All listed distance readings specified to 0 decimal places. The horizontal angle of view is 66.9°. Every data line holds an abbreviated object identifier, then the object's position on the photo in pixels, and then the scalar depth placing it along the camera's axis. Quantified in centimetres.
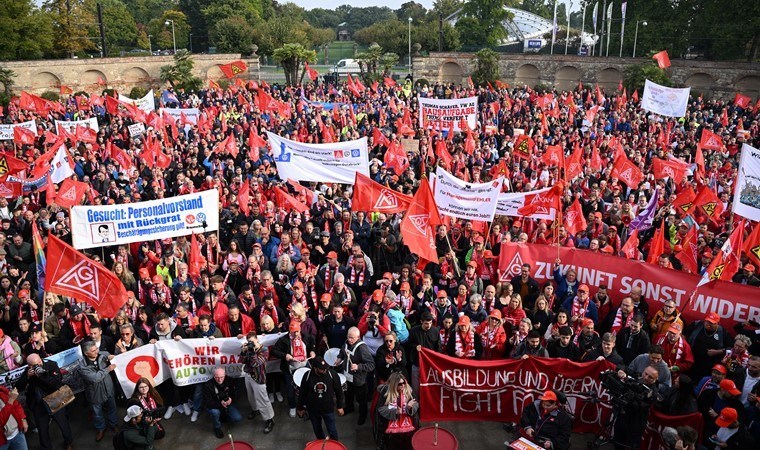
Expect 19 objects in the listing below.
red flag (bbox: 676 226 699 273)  909
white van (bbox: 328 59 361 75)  5872
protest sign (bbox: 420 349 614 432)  704
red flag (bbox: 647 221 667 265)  941
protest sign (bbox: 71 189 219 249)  896
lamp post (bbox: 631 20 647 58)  4409
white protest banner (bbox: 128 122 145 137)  1925
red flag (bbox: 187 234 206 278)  948
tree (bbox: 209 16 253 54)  5300
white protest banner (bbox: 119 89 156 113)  2330
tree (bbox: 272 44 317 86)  4238
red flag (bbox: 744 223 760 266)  868
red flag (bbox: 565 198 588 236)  1120
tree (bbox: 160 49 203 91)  4000
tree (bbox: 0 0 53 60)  3984
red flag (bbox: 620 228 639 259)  971
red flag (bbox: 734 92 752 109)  2531
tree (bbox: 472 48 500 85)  4356
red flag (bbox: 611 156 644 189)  1385
